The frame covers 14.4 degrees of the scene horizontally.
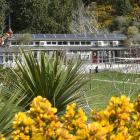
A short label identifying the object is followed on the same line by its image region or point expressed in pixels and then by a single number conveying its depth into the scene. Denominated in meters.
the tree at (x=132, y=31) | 89.69
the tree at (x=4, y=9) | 86.38
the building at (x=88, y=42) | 76.69
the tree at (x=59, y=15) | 90.06
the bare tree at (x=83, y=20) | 99.50
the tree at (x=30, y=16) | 89.44
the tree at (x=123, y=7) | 107.47
